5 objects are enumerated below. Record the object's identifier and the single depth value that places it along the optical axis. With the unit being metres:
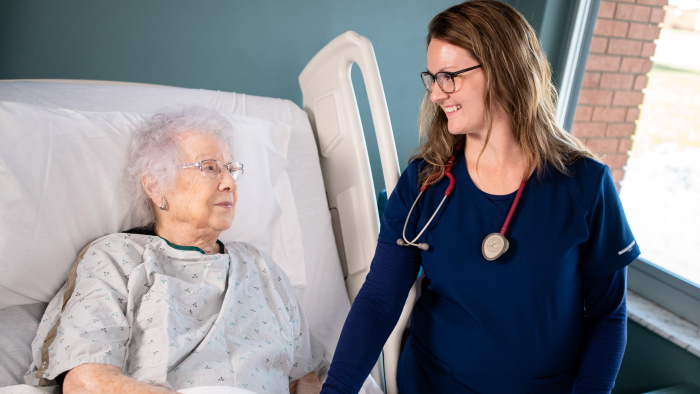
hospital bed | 1.28
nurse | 1.21
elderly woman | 1.10
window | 2.10
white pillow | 1.26
